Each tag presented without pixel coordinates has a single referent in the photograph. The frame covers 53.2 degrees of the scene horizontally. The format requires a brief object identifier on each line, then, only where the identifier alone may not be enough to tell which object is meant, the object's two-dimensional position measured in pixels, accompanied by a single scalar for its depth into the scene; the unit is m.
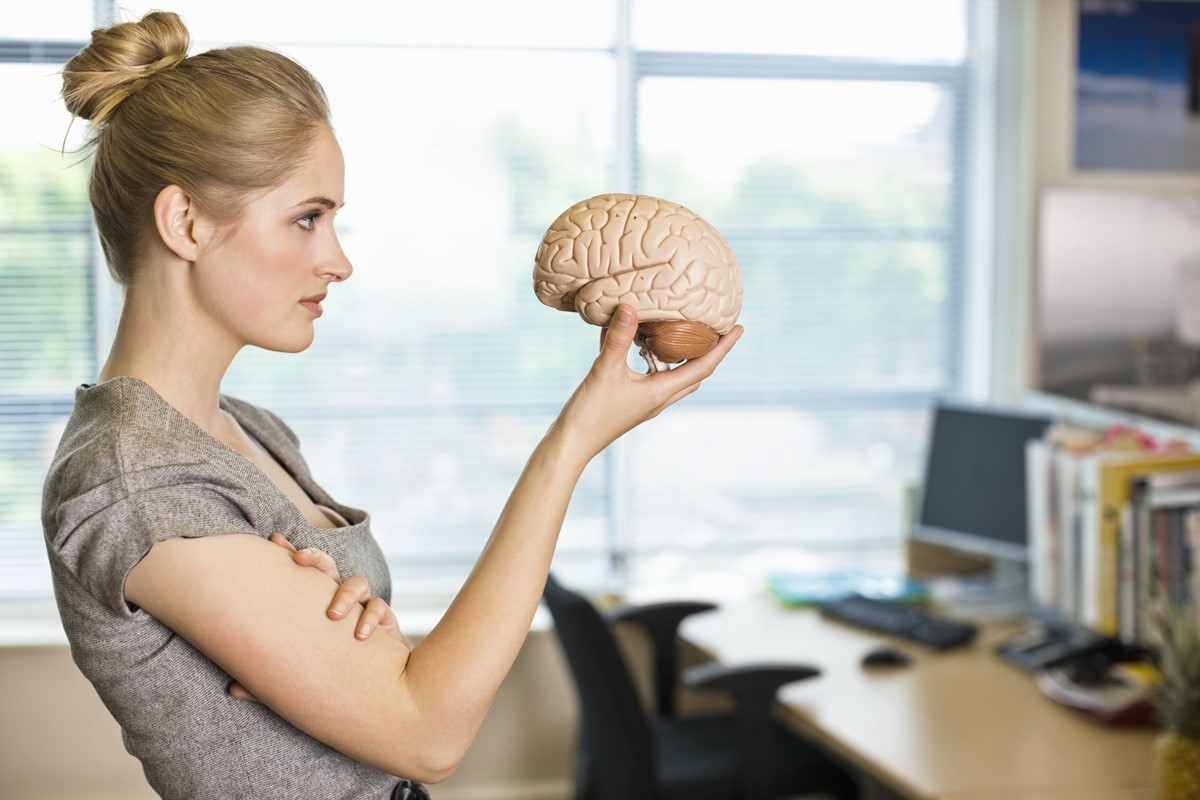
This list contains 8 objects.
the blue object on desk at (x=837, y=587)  3.09
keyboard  2.74
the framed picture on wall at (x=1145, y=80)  3.19
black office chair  2.39
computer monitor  3.06
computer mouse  2.60
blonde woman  1.01
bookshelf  2.41
